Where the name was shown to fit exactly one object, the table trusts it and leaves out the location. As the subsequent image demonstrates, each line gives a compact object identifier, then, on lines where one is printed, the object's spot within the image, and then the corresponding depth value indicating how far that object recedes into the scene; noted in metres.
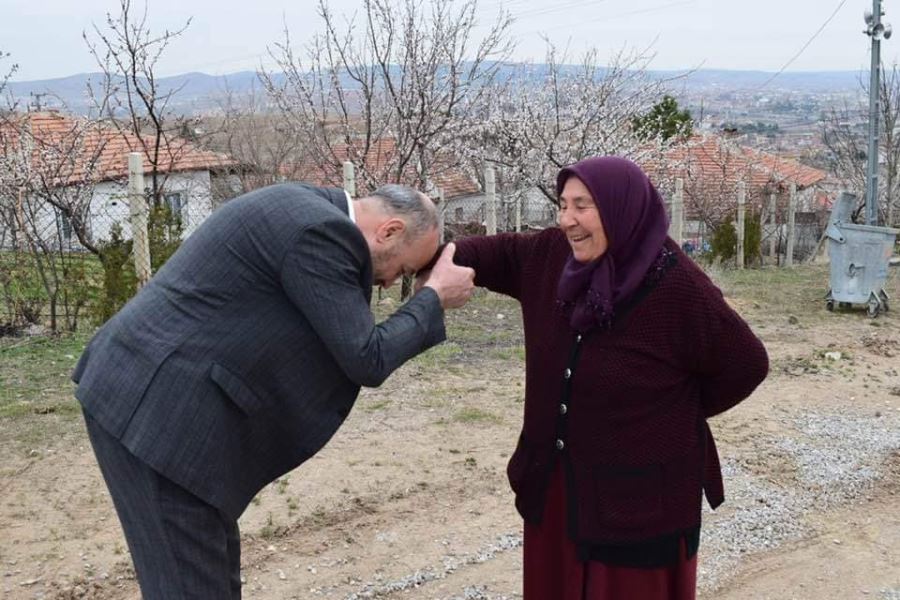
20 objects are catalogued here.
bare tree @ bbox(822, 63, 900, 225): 18.77
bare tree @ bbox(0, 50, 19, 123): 9.37
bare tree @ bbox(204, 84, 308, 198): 17.97
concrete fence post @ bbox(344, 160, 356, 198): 9.55
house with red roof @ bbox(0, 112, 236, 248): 8.67
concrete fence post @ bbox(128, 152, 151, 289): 7.57
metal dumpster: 10.18
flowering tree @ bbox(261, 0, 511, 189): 11.15
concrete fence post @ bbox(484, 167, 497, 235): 10.80
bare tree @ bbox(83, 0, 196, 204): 10.04
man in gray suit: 2.01
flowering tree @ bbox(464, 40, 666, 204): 13.34
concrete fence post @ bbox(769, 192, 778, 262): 18.55
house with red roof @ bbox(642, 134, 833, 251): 18.66
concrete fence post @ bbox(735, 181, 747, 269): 14.76
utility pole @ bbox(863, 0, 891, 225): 11.82
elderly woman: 2.51
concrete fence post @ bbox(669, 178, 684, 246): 13.45
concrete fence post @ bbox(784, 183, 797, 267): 16.30
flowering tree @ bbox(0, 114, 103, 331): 8.17
